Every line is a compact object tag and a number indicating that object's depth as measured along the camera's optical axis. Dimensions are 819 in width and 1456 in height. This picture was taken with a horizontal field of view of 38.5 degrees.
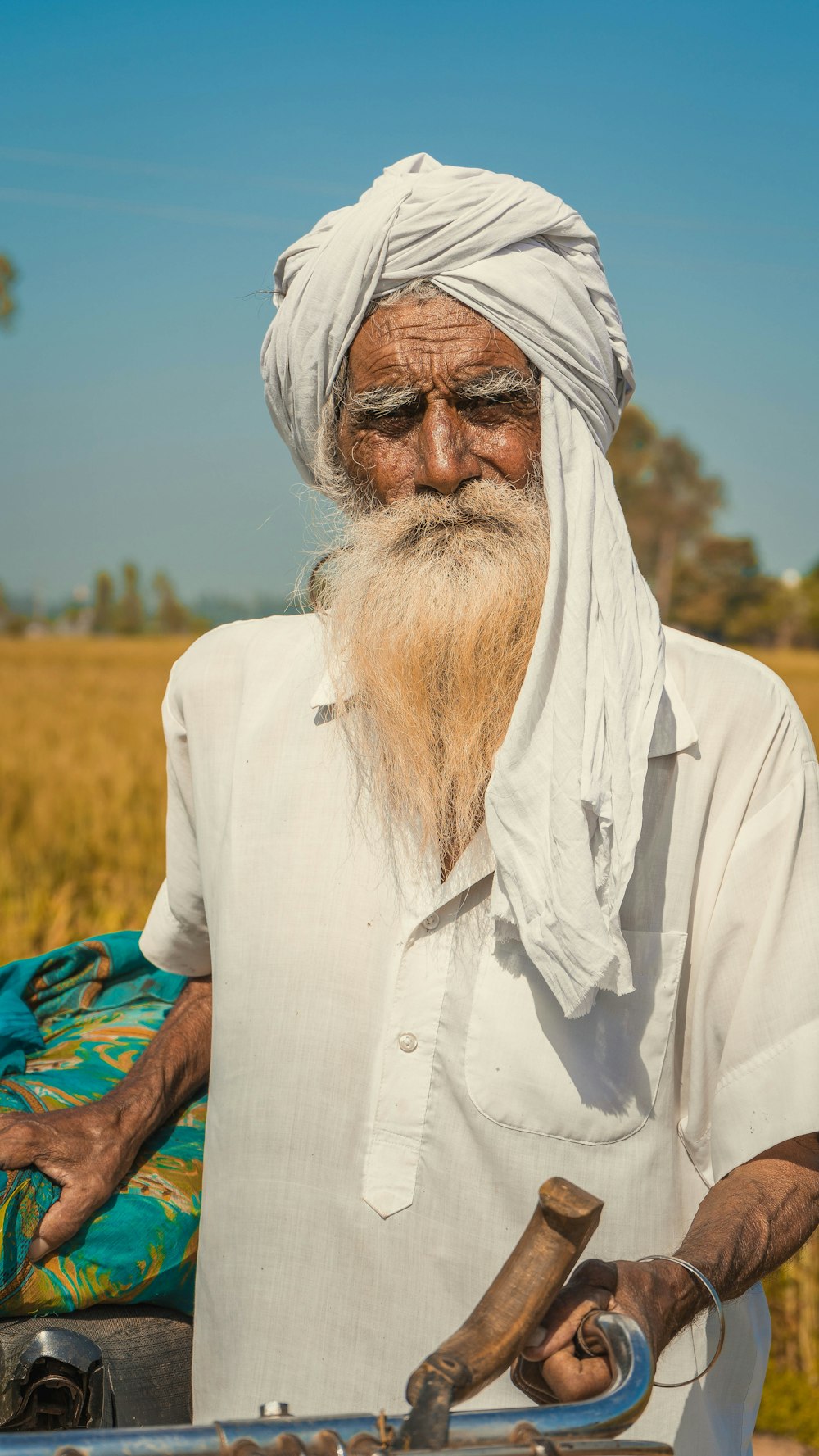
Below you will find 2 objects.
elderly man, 1.48
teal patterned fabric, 1.59
